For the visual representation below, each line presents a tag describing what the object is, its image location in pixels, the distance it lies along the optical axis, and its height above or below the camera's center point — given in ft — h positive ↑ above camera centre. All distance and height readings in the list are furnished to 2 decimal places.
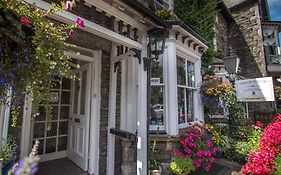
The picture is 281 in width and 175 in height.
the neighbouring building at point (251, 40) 31.67 +11.65
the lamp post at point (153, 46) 9.20 +2.94
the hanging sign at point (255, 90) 16.81 +1.17
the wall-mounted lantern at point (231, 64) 17.37 +3.75
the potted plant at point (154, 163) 10.63 -3.93
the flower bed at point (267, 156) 10.93 -3.50
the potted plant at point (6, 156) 6.79 -2.09
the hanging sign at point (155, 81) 13.47 +1.57
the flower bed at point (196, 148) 12.27 -3.29
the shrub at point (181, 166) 11.21 -4.08
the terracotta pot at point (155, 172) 10.55 -4.17
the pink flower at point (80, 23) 5.34 +2.41
